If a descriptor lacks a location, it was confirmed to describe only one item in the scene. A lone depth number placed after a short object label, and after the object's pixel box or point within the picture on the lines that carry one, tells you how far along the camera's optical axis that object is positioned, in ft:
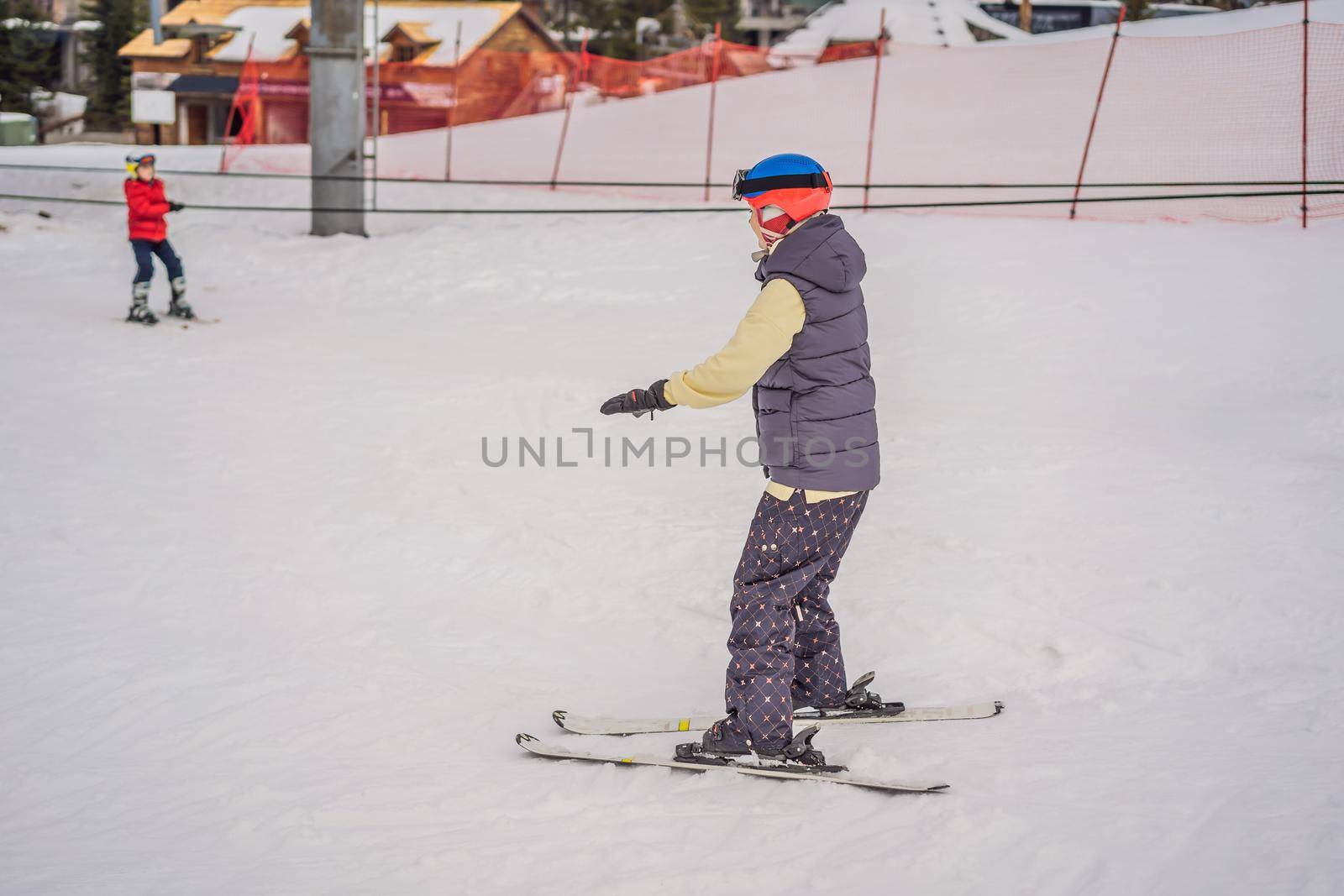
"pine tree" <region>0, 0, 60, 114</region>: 130.93
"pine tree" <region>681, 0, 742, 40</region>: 147.74
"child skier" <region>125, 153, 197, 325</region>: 35.68
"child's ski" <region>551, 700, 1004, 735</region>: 13.51
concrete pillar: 52.21
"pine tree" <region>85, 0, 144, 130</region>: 136.98
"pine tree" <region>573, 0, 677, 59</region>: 141.69
